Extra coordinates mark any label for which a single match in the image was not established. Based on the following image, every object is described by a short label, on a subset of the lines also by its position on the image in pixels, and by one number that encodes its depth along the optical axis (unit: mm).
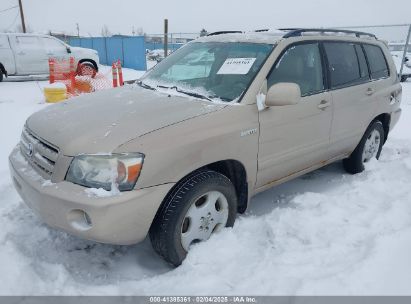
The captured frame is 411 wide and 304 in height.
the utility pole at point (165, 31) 15656
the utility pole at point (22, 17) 32656
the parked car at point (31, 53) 13078
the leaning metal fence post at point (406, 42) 10819
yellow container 8672
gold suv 2342
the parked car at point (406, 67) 14121
